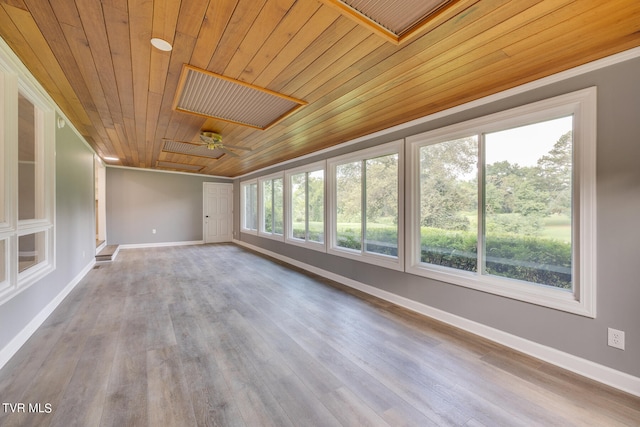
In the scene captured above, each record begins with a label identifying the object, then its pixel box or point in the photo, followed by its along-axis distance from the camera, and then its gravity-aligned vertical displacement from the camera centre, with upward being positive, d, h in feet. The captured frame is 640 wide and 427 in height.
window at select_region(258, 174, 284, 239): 20.49 +0.53
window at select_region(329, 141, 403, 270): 11.46 +0.38
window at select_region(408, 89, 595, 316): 6.53 +0.33
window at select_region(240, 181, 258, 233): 24.69 +0.65
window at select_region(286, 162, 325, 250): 16.14 +0.43
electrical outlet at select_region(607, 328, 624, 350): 5.94 -2.93
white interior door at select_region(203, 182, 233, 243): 28.07 +0.08
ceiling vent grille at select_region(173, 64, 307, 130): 7.35 +3.75
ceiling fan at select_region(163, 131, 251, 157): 12.07 +3.54
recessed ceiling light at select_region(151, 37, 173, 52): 5.64 +3.79
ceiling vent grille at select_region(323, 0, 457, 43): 4.52 +3.70
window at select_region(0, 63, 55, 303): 6.61 +0.83
